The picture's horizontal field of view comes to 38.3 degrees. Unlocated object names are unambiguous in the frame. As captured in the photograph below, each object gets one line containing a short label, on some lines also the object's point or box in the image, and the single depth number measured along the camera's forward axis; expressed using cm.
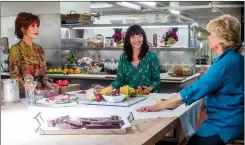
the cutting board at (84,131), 180
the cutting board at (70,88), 408
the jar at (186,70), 571
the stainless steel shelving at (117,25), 586
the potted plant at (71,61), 632
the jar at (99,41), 650
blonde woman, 214
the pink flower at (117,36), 621
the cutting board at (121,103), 262
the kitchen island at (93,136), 169
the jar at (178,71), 567
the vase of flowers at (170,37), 593
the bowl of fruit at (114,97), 269
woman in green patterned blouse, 368
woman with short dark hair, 329
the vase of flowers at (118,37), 621
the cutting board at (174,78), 531
